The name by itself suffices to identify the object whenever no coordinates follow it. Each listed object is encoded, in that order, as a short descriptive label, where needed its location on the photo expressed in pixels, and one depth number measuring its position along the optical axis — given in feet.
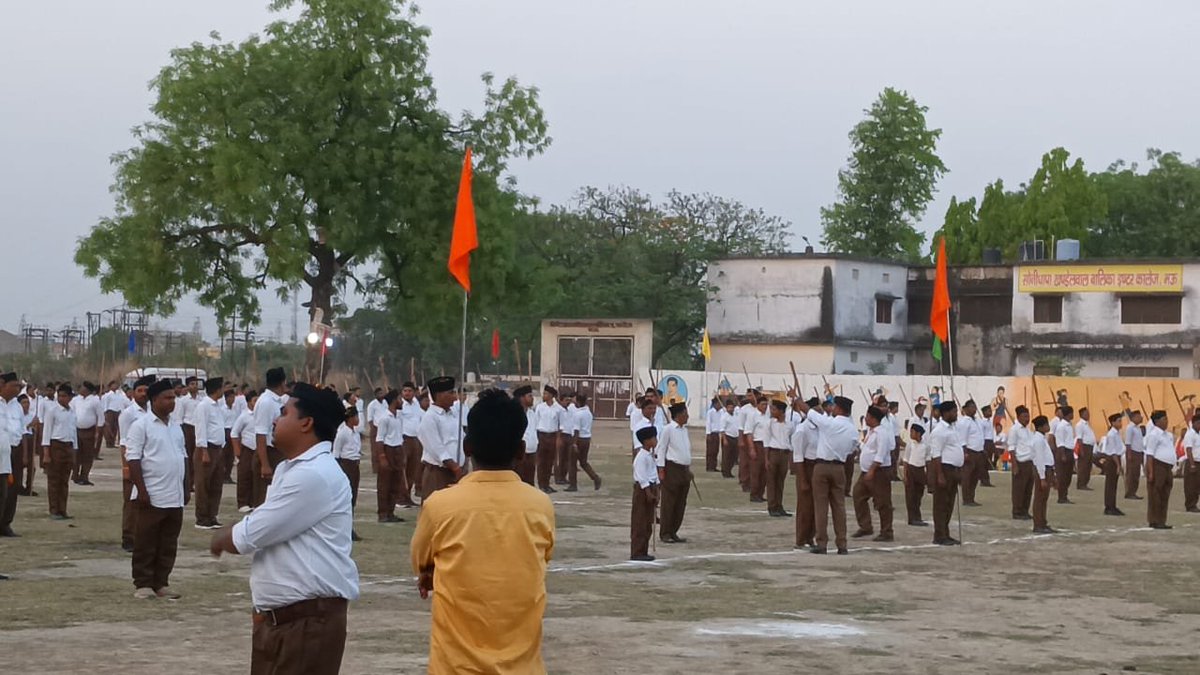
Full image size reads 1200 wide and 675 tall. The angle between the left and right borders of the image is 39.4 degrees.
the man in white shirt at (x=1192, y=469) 96.94
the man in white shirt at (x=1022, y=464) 82.33
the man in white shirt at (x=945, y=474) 68.33
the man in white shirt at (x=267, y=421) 64.80
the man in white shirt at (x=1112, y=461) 93.15
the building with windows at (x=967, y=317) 199.21
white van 173.88
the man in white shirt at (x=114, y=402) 120.57
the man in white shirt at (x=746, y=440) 101.55
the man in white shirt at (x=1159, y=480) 82.28
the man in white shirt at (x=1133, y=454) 103.14
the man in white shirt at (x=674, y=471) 63.64
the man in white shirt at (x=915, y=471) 75.56
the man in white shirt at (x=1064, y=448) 102.12
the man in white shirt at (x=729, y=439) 119.75
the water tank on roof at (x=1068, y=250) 217.15
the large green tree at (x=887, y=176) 251.19
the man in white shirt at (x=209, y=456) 67.56
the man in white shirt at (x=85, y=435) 95.14
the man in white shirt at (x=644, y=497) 58.18
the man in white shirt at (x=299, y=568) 21.81
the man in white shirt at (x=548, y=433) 99.93
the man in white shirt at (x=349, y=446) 68.51
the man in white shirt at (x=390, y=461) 73.10
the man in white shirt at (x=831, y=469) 61.00
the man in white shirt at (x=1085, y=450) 112.78
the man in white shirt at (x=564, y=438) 102.32
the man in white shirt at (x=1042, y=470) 76.79
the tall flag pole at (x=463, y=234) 56.59
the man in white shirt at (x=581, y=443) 101.28
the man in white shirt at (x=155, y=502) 44.21
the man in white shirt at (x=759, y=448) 93.81
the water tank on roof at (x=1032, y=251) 224.74
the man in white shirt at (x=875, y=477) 70.28
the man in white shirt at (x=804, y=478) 63.72
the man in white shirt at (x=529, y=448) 82.79
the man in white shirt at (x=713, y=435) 124.57
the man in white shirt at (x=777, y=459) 83.51
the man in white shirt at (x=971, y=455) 85.81
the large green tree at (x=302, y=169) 147.74
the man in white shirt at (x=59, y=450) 71.05
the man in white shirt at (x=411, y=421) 78.54
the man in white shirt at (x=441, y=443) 57.41
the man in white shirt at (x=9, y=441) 54.19
